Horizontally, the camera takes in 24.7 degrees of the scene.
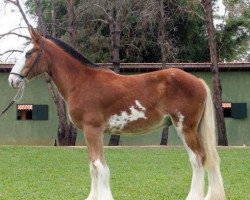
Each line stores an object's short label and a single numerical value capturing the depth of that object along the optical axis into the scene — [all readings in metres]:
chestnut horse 6.62
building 24.39
